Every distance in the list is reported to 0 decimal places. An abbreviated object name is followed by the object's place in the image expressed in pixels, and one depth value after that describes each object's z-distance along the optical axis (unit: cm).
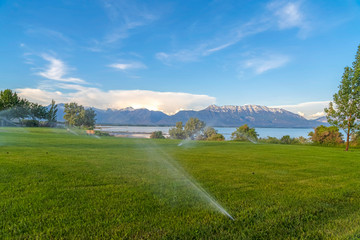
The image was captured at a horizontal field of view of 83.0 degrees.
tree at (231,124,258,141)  3725
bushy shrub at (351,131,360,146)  2723
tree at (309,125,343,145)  2902
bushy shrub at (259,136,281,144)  3344
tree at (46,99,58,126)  7456
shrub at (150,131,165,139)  4934
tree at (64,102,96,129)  6694
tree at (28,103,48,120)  6556
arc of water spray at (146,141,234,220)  357
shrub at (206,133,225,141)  4086
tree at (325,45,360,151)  2020
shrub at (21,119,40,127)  4684
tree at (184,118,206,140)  6875
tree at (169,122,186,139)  6956
